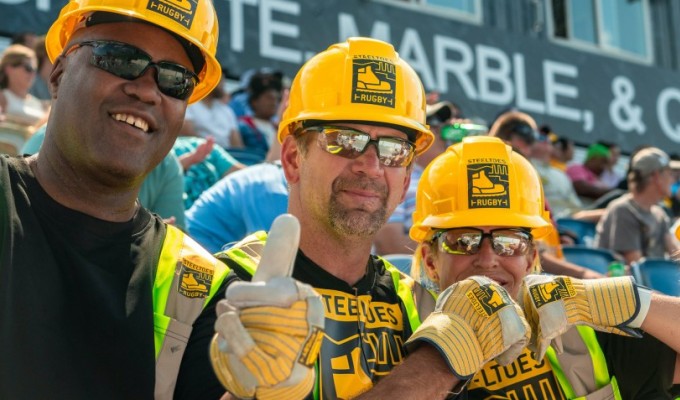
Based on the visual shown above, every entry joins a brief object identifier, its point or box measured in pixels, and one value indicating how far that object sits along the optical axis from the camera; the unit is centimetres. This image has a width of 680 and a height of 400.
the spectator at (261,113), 896
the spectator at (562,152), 1286
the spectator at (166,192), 511
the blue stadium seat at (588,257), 778
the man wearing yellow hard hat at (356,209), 313
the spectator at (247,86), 896
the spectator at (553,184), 1004
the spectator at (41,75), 780
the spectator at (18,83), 732
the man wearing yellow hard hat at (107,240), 266
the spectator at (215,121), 855
